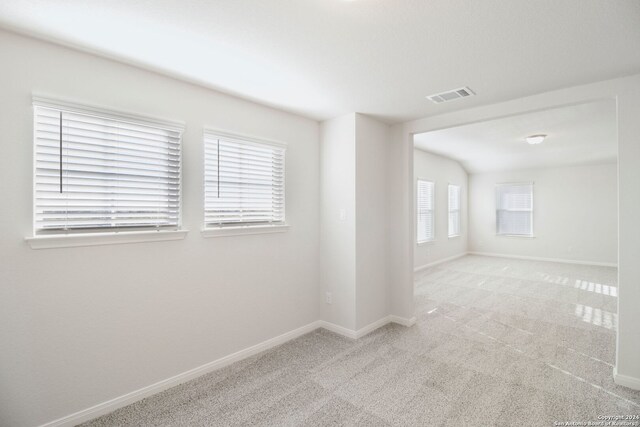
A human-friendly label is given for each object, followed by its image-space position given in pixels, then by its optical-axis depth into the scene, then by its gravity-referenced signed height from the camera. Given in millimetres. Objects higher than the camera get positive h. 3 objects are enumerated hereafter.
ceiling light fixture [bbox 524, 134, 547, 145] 4957 +1291
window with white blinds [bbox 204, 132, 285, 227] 2754 +340
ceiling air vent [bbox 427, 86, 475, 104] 2723 +1138
